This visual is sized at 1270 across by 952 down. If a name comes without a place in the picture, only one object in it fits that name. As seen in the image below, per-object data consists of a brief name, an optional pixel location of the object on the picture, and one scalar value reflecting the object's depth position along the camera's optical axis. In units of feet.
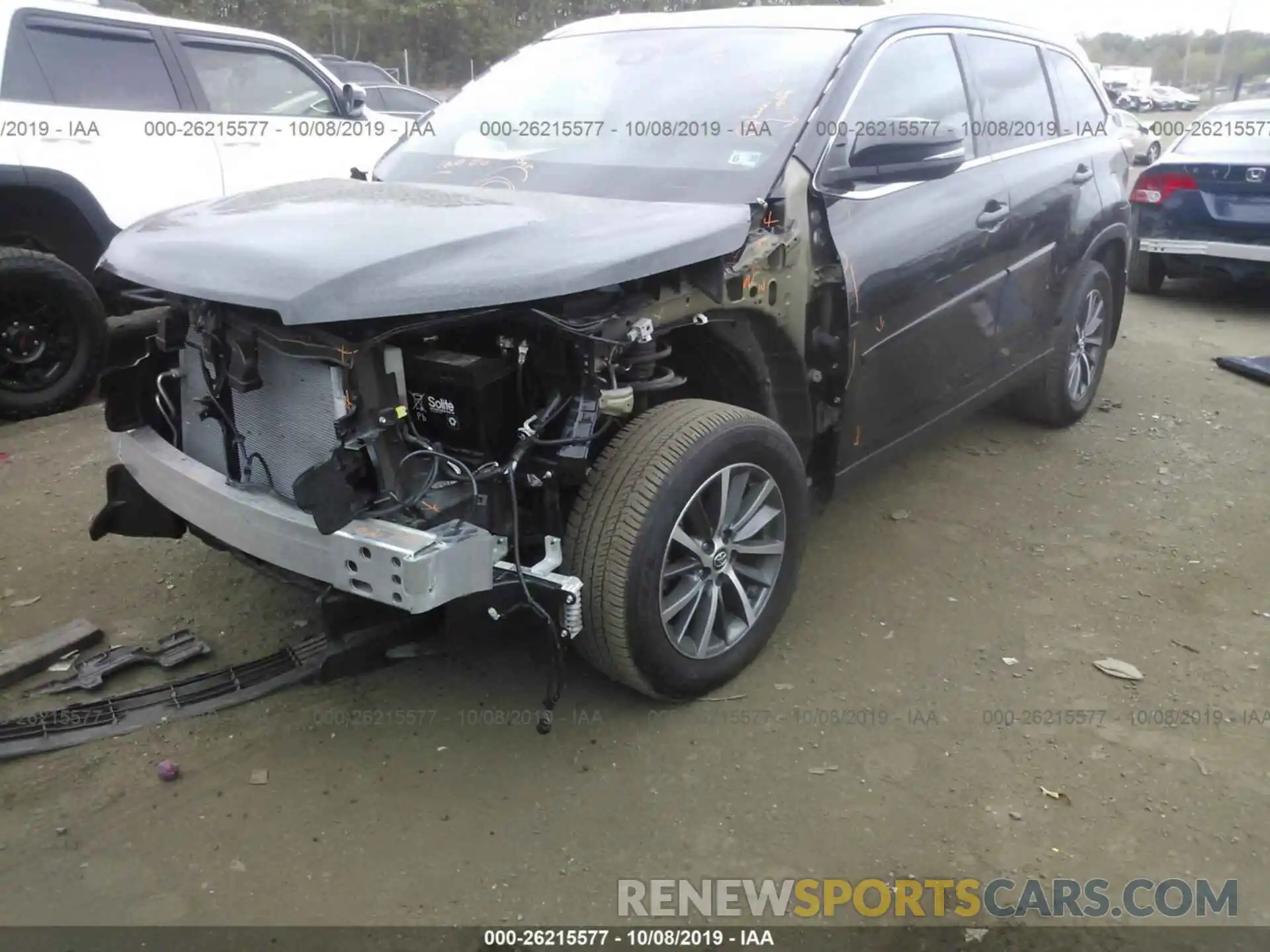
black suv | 8.27
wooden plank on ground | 10.39
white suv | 17.30
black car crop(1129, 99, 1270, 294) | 24.25
